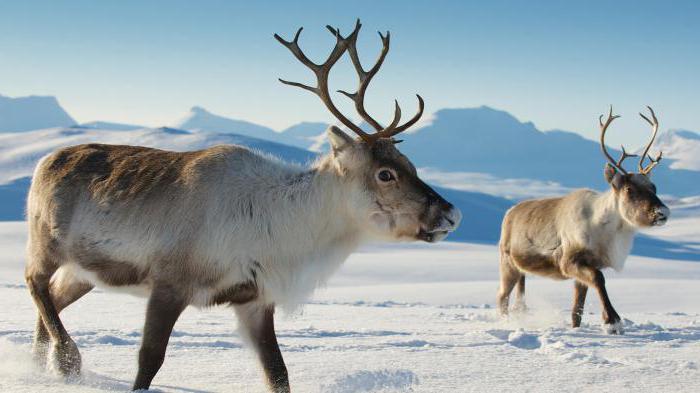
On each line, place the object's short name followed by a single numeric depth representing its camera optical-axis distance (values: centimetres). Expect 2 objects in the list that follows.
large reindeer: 787
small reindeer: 1684
